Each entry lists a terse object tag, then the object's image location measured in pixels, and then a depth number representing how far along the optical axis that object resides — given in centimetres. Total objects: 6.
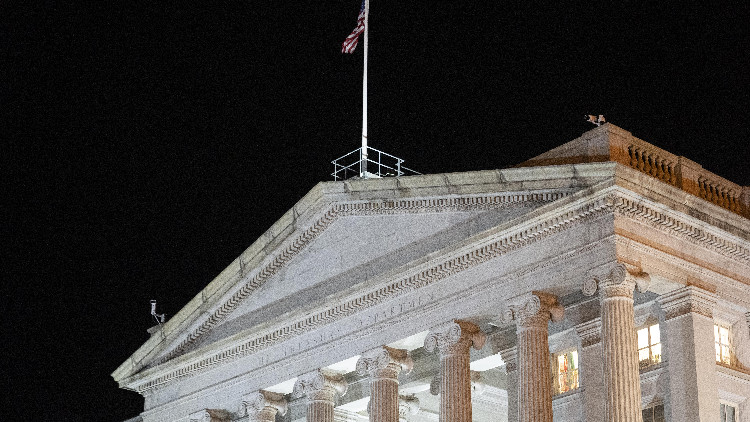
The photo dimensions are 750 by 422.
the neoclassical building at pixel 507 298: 3653
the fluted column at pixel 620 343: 3484
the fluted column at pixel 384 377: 4250
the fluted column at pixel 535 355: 3744
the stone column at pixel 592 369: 3788
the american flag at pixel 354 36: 5234
